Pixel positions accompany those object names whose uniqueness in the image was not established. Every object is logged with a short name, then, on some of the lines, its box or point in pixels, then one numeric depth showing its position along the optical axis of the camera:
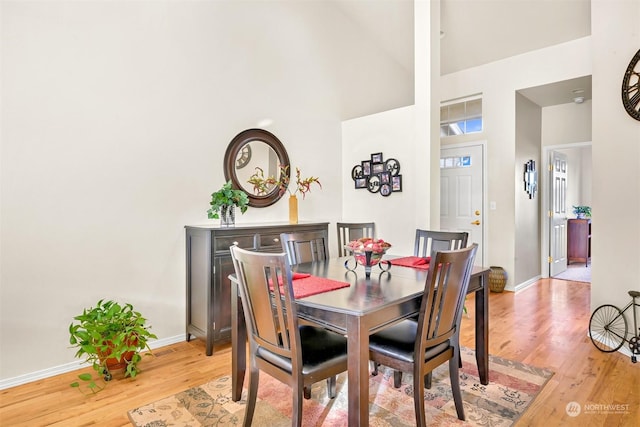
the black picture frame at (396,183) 4.11
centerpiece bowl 2.12
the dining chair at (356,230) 3.42
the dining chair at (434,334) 1.69
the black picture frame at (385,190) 4.22
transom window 5.09
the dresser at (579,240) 6.44
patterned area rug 1.96
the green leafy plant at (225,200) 3.12
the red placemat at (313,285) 1.76
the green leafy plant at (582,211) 6.63
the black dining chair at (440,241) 2.68
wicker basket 4.68
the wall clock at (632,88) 2.69
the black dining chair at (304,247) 2.62
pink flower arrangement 2.11
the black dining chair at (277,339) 1.57
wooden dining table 1.51
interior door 5.55
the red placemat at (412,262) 2.41
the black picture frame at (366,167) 4.42
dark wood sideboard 2.89
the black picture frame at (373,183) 4.36
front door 5.04
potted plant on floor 2.37
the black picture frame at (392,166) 4.12
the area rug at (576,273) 5.47
